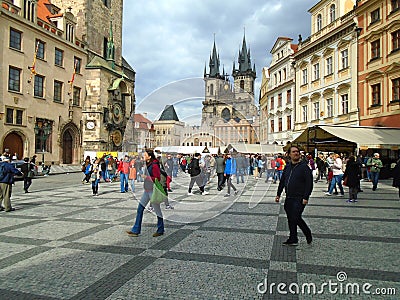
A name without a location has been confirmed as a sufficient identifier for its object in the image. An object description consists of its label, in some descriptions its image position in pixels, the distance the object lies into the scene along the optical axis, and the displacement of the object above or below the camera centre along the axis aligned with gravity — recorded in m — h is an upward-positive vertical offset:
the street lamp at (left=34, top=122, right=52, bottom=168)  30.90 +2.25
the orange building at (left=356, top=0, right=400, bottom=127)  23.39 +7.60
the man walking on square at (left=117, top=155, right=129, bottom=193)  14.93 -1.26
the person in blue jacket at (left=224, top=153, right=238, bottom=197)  12.49 -0.55
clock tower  38.03 +9.95
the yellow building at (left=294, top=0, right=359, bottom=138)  27.70 +8.78
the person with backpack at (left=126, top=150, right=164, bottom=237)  6.25 -0.71
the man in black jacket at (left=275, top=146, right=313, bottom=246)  6.01 -0.63
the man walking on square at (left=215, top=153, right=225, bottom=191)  13.52 -0.55
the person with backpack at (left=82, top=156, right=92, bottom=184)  16.64 -0.62
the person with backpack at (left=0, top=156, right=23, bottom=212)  10.18 -0.84
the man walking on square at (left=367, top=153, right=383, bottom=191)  15.78 -0.45
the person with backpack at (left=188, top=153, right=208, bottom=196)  8.32 -0.53
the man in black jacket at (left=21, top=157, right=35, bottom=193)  15.25 -0.95
